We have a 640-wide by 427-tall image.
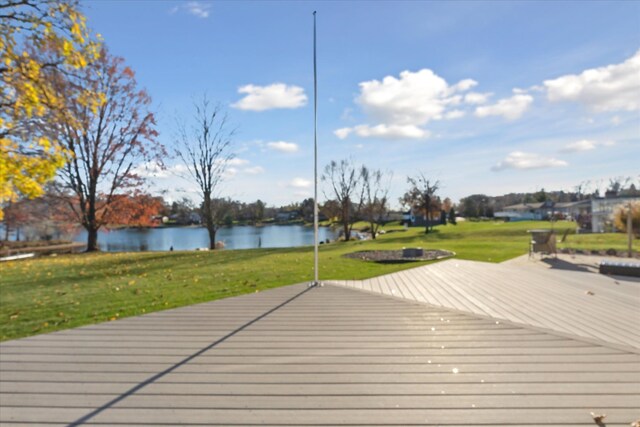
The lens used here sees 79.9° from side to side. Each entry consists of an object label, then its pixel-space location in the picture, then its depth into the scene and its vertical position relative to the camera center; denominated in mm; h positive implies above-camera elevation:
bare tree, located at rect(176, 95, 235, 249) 25136 +2441
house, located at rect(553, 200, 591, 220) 51169 +971
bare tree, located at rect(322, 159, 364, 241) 35116 +2219
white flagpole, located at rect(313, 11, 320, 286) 7650 +2087
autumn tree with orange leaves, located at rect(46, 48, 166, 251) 19875 +2997
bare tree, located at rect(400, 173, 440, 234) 37469 +2037
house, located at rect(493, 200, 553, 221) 72625 +648
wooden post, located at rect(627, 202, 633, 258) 11404 -598
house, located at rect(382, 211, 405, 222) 80212 -175
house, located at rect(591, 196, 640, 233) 23997 -163
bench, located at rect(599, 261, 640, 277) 8898 -1308
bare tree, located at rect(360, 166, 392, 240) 36750 +1232
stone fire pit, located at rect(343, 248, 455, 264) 12445 -1436
